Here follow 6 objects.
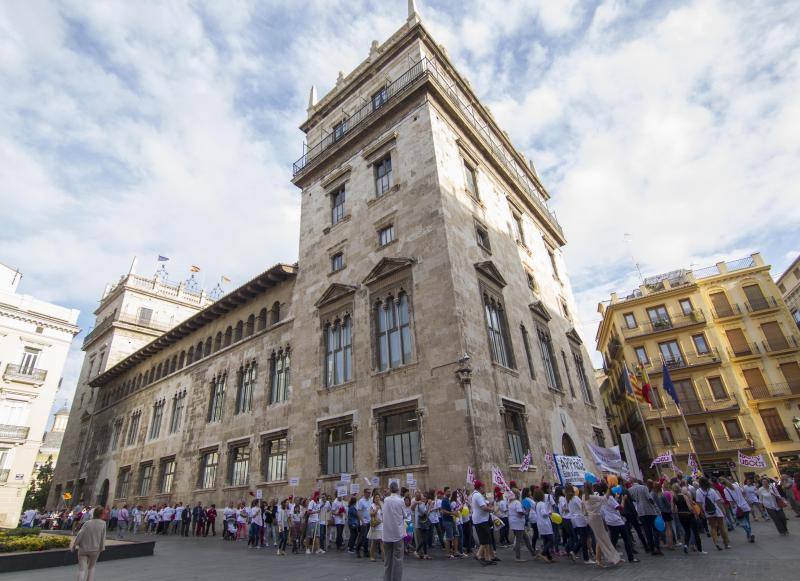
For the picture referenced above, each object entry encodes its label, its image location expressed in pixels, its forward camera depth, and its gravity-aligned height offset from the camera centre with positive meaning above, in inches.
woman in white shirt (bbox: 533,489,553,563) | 406.0 -37.1
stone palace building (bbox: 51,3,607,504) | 623.2 +280.0
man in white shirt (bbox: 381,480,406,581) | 289.1 -28.9
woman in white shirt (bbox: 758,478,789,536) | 467.5 -40.9
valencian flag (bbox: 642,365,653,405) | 964.0 +167.4
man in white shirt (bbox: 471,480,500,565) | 399.2 -33.6
